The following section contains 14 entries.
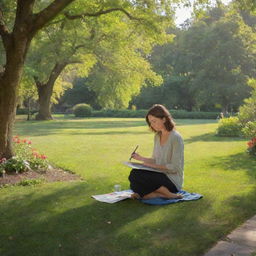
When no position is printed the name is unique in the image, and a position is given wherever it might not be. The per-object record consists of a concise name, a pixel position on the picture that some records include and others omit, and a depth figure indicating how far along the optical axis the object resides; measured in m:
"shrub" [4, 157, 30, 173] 7.58
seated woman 5.50
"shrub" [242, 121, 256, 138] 12.05
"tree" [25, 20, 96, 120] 25.70
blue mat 5.54
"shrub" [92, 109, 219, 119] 43.03
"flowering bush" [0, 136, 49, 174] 7.59
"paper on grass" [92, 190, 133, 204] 5.74
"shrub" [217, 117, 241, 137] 17.66
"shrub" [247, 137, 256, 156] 10.70
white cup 6.26
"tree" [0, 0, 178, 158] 7.37
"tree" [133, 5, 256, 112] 41.75
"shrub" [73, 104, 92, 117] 43.59
